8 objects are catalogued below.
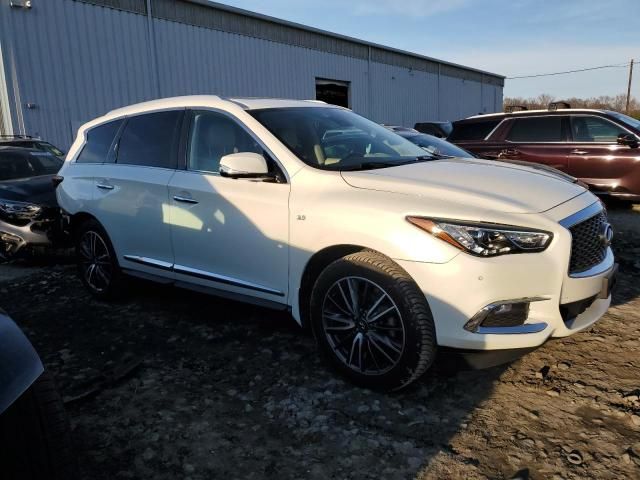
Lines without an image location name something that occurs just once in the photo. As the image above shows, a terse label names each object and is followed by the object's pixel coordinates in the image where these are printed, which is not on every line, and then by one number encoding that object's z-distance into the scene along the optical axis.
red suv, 7.78
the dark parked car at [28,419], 1.54
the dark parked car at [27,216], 6.11
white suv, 2.61
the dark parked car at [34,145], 7.98
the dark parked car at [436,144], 6.66
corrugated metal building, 11.76
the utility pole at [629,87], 43.77
